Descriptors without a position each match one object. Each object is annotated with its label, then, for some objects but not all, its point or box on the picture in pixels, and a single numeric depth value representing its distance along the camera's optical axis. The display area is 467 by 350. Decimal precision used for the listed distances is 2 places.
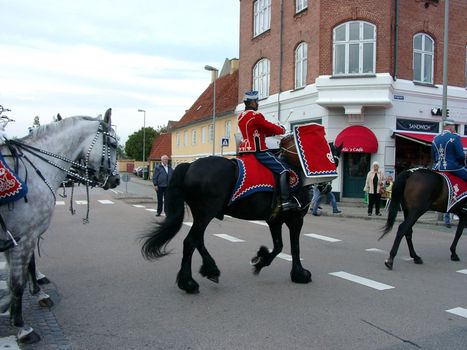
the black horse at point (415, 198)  7.62
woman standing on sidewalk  15.79
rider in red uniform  6.16
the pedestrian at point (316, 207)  15.81
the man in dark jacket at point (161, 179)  15.31
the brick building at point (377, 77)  19.52
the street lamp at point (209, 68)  27.71
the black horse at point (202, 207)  5.74
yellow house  31.97
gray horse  4.15
